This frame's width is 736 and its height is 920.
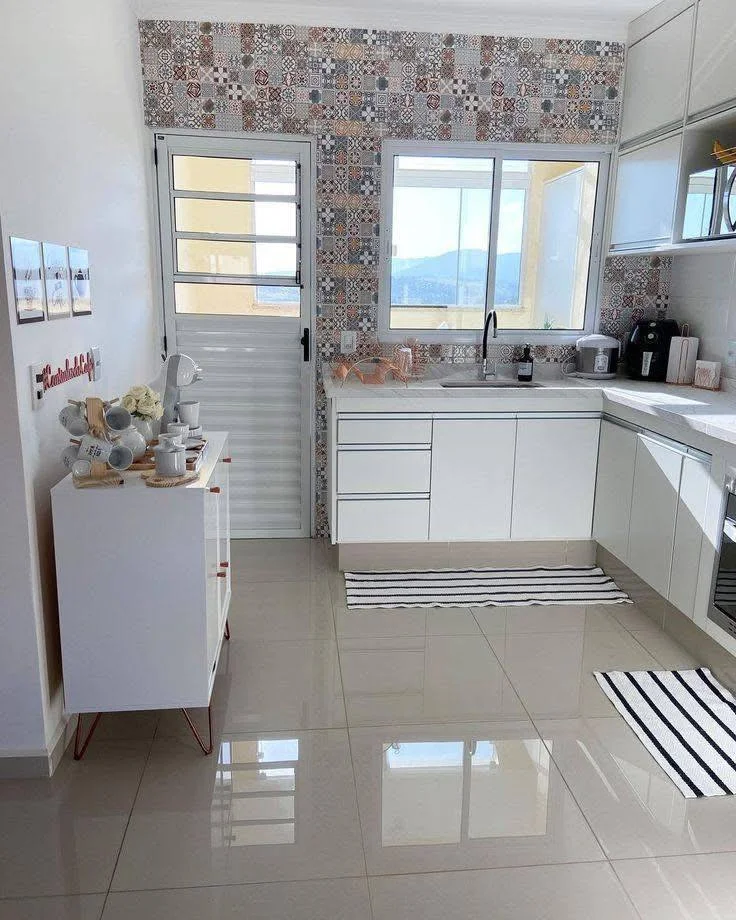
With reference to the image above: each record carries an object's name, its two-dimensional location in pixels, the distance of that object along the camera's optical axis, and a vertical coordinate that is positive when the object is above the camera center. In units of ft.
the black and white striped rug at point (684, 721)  7.47 -4.66
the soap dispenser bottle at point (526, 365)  13.25 -1.16
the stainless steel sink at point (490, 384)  12.74 -1.47
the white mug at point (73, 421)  7.02 -1.24
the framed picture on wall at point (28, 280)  6.45 +0.07
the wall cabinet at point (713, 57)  9.95 +3.38
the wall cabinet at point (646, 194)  11.40 +1.74
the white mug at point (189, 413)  8.73 -1.41
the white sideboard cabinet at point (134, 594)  6.95 -2.89
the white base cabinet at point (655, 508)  9.46 -2.90
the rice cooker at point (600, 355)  13.12 -0.94
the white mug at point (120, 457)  6.94 -1.55
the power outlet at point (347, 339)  13.32 -0.78
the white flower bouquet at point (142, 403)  7.64 -1.15
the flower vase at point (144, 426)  7.76 -1.43
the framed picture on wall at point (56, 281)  7.23 +0.07
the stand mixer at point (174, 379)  8.54 -1.00
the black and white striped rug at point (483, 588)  11.48 -4.62
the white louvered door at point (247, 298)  12.67 -0.09
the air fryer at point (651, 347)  12.95 -0.77
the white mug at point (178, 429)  8.02 -1.48
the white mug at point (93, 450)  6.91 -1.48
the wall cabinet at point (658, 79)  11.05 +3.50
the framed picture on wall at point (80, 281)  8.06 +0.09
